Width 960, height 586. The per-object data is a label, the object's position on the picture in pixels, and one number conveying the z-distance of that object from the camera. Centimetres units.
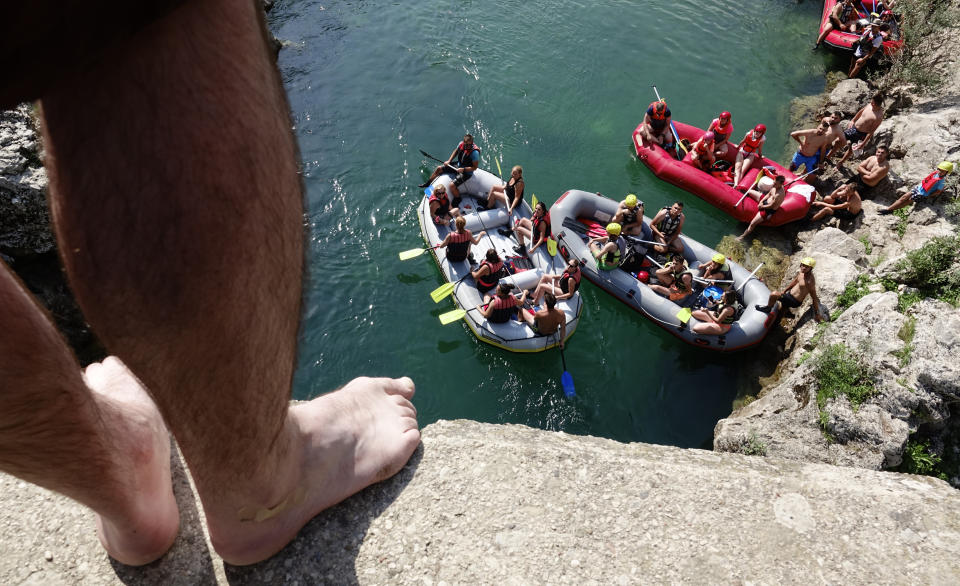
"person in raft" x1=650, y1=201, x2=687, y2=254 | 922
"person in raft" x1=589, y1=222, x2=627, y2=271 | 891
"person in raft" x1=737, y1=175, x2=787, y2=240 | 977
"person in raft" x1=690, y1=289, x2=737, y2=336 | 816
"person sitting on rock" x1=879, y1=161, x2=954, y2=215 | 888
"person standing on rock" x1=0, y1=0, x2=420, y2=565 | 69
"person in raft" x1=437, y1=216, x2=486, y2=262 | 858
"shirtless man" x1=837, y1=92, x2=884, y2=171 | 1106
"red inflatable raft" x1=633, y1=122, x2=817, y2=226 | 1005
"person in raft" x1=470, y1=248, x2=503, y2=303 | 836
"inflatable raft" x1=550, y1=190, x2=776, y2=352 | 838
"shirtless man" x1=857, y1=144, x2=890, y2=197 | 1009
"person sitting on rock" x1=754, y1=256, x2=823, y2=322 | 802
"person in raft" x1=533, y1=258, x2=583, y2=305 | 827
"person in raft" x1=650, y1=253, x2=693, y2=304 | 875
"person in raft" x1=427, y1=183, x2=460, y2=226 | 930
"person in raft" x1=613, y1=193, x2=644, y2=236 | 941
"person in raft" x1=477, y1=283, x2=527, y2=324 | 793
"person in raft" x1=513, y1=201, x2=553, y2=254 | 889
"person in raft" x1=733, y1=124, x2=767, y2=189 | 1076
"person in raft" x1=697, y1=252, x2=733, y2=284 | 881
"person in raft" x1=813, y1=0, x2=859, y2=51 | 1473
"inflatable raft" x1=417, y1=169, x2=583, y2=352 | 810
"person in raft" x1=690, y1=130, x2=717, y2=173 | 1100
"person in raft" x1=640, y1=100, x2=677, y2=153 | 1138
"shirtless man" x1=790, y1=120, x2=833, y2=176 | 1080
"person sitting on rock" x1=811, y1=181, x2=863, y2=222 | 985
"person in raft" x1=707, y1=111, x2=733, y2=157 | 1110
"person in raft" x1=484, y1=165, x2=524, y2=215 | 966
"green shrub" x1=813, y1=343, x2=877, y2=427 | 618
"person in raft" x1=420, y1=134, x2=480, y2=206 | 1000
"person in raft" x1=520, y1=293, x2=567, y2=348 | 778
